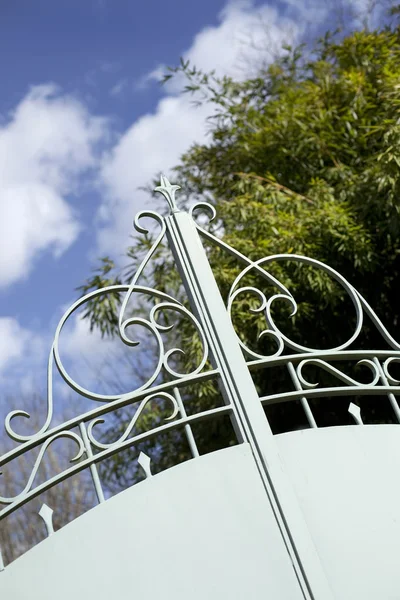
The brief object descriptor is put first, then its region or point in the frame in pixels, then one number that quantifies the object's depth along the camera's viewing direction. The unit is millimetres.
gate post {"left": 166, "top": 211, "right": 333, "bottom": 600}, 1865
